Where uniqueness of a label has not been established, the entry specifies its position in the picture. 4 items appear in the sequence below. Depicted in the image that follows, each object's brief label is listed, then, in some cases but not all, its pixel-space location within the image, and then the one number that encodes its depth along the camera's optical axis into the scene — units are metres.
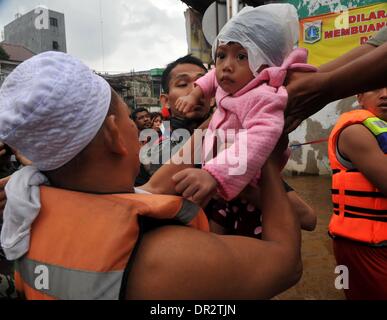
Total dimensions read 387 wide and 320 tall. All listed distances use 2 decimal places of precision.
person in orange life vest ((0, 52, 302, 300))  0.96
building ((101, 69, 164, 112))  26.03
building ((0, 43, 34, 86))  22.92
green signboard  7.05
